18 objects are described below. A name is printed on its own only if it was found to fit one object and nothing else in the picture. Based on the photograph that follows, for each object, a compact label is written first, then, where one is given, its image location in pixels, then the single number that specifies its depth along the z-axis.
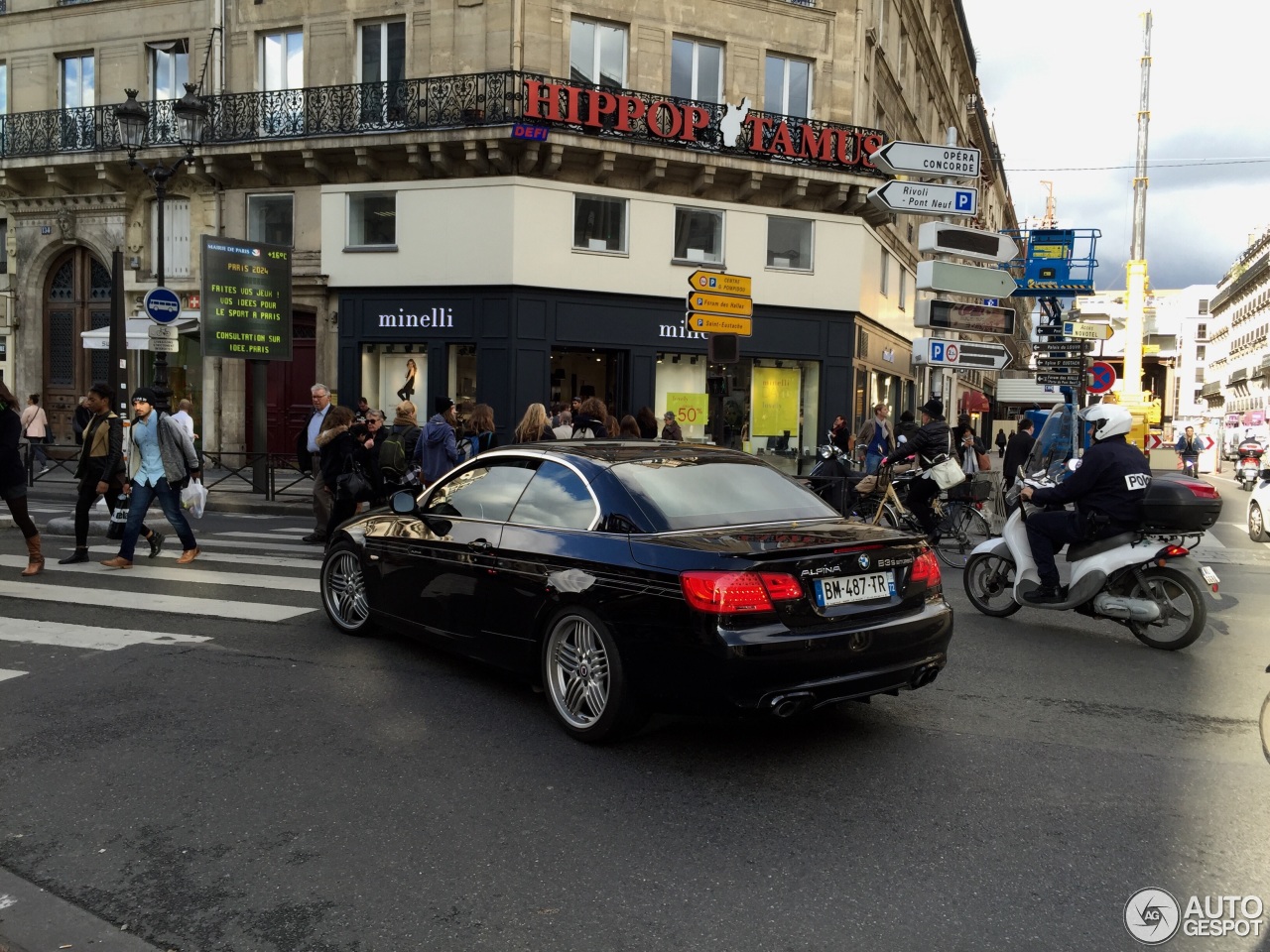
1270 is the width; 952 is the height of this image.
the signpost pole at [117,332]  15.63
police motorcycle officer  6.98
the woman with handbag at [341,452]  10.61
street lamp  16.55
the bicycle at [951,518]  11.40
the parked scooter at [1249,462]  29.35
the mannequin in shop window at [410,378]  21.67
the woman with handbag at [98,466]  10.25
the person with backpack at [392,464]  11.11
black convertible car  4.33
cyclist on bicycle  11.13
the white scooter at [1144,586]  6.88
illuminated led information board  16.03
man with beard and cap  9.79
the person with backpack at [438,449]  10.97
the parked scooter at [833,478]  12.80
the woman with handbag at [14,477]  8.98
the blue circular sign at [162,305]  15.36
